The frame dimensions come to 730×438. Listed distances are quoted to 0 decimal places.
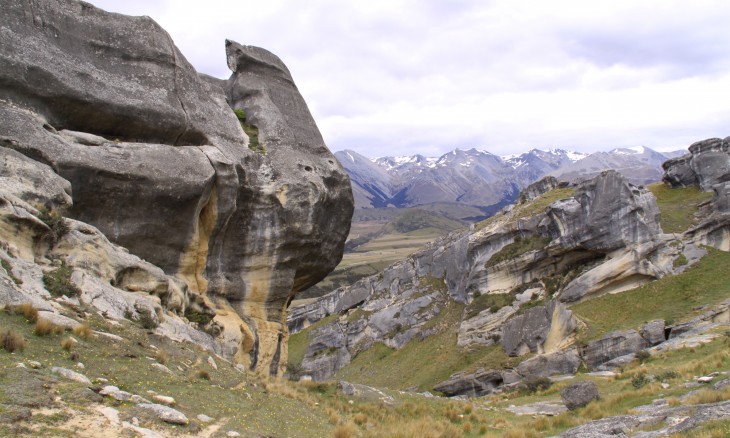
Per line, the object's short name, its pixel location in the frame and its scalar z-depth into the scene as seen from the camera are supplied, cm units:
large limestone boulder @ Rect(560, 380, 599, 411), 2467
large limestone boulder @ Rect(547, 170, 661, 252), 5384
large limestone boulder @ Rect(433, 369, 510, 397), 4825
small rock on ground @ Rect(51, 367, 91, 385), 1098
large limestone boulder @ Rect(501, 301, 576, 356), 4716
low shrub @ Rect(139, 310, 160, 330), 1700
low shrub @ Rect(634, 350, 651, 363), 3561
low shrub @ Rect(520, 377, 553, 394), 3738
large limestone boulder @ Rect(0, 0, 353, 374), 2091
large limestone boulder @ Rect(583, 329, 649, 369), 4131
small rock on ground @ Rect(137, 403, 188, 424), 1072
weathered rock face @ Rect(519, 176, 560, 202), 8994
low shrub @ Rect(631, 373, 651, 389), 2674
